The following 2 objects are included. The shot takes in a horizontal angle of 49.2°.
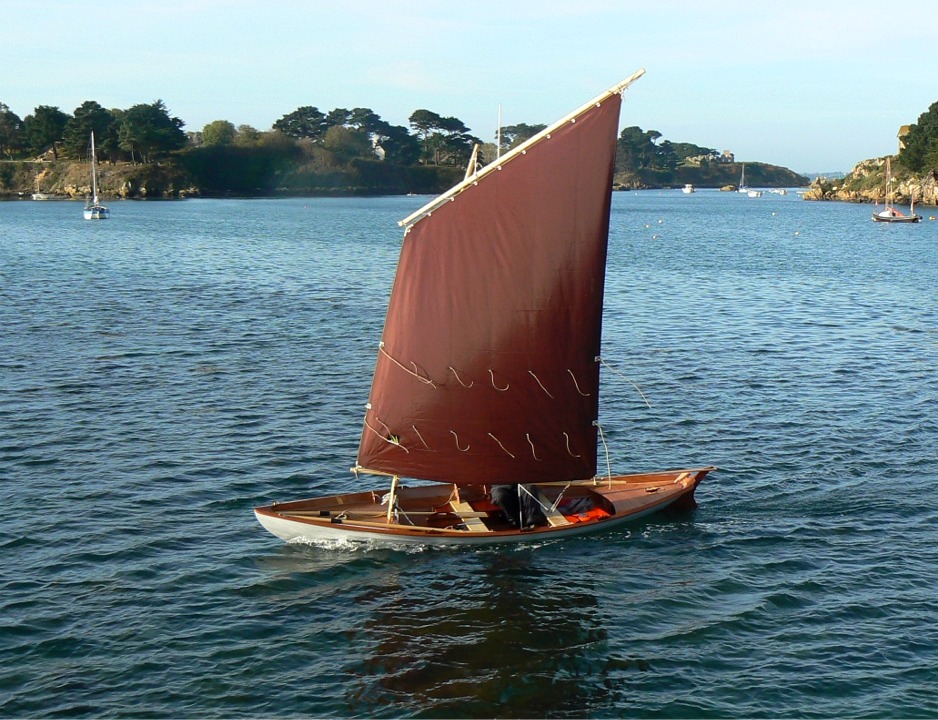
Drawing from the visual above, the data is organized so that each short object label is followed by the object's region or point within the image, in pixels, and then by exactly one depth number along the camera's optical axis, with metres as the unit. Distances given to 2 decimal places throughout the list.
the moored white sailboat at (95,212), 150.38
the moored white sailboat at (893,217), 157.12
